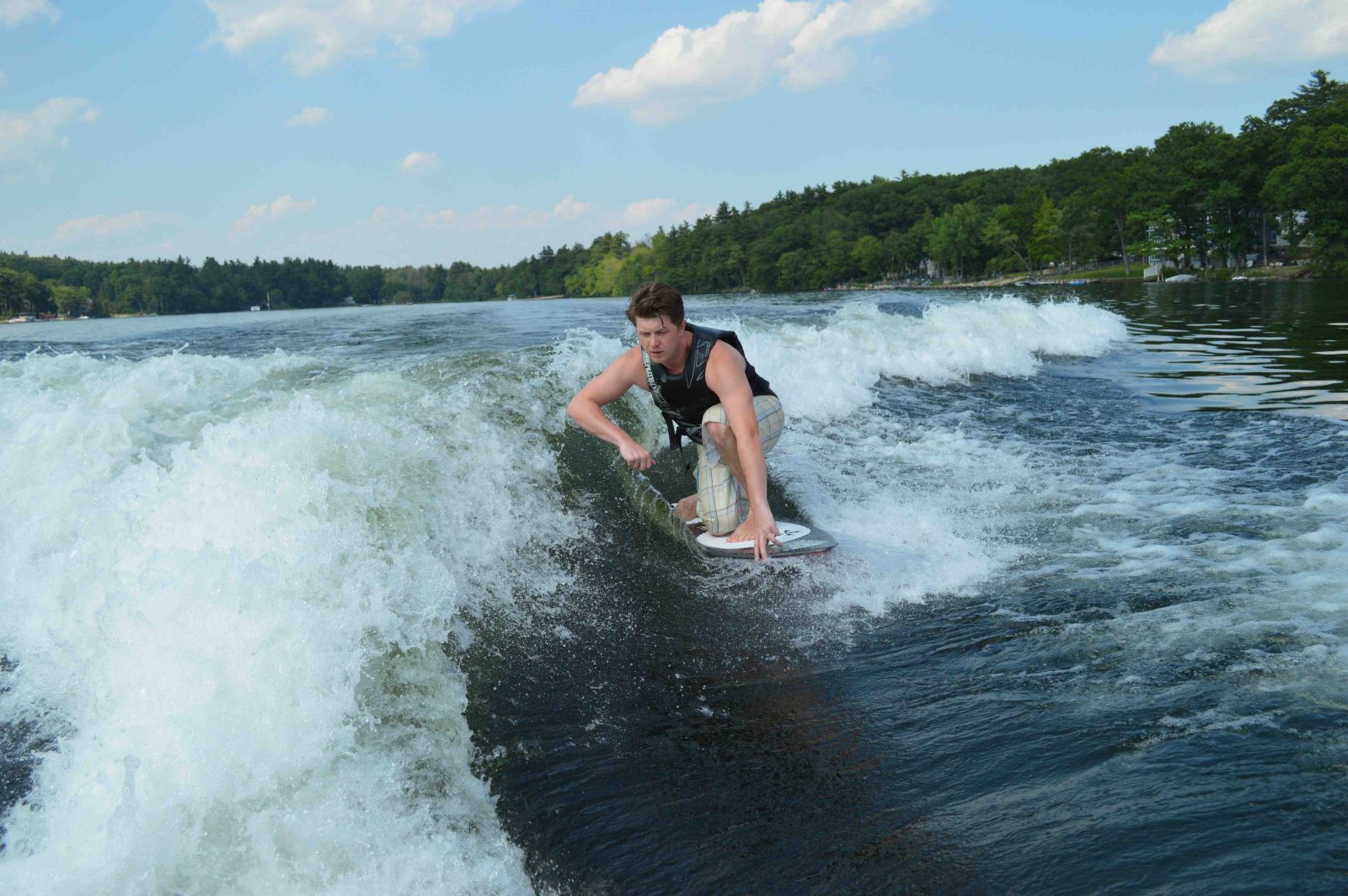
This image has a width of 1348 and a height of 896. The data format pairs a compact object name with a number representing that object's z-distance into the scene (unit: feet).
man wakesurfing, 15.76
